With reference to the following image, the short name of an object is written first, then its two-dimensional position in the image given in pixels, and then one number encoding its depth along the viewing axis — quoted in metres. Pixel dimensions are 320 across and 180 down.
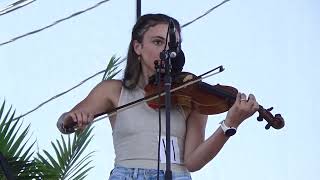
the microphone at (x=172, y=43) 6.12
